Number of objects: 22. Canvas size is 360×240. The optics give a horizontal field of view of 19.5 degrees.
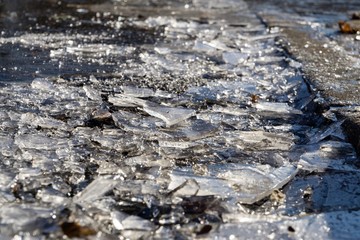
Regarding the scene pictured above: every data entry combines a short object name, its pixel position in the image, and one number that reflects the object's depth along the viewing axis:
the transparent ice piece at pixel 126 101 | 3.88
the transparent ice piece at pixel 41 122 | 3.45
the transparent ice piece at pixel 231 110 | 3.83
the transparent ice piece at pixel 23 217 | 2.34
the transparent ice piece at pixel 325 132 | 3.39
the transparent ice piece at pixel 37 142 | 3.13
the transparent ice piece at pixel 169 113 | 3.62
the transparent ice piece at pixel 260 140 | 3.30
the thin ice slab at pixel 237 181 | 2.69
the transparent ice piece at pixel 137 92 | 4.10
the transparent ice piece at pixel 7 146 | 3.03
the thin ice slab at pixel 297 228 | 2.39
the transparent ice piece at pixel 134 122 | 3.47
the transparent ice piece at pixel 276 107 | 3.91
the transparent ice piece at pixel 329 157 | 3.04
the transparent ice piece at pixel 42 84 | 4.19
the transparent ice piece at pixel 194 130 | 3.40
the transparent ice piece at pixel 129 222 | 2.37
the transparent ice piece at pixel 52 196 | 2.55
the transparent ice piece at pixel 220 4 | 8.93
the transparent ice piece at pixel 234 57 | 5.25
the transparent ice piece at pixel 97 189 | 2.57
